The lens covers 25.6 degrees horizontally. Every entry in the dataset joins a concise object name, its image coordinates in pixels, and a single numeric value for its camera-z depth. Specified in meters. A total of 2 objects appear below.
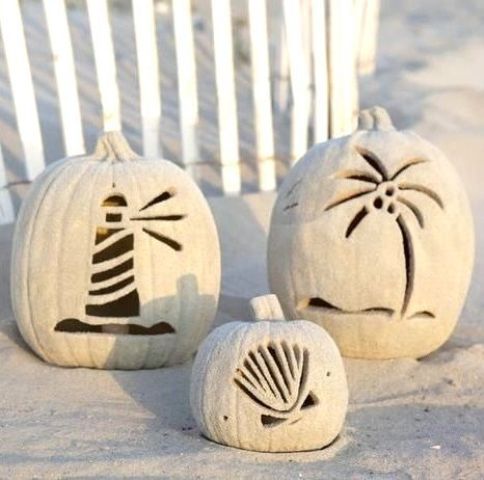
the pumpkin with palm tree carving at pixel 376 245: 4.05
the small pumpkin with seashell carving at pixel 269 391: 3.26
